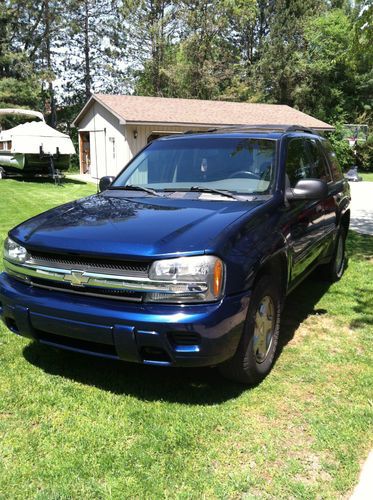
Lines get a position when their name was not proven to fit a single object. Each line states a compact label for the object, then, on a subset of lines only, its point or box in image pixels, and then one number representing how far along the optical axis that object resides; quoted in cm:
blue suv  288
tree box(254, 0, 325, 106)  3422
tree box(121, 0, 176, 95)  3609
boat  1972
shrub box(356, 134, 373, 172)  2845
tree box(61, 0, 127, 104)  3866
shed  2062
